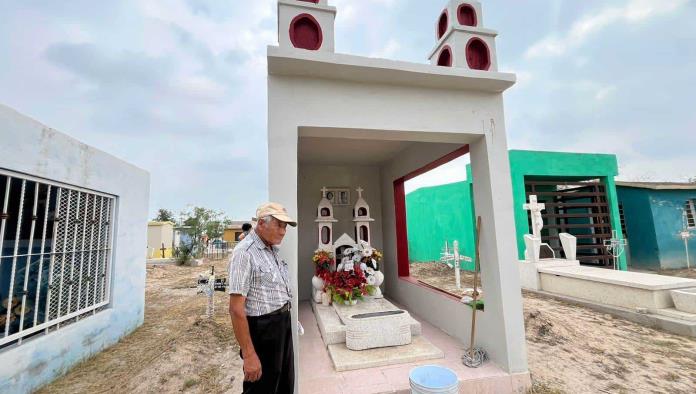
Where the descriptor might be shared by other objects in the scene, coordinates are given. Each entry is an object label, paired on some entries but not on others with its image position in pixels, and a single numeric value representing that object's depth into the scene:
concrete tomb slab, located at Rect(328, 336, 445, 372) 2.99
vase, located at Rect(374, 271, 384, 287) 4.88
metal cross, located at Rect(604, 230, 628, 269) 9.05
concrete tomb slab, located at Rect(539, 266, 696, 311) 5.10
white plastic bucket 2.27
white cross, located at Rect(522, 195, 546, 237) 7.75
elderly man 1.89
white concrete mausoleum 2.75
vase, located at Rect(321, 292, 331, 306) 4.75
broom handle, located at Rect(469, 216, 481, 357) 3.18
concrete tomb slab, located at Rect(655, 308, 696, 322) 4.54
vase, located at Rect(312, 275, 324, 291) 4.93
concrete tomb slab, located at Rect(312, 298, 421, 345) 3.53
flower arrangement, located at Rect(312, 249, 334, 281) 5.00
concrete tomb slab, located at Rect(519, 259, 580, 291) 7.30
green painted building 9.26
